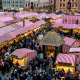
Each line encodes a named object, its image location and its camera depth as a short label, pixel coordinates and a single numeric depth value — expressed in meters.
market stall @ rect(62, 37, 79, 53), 17.44
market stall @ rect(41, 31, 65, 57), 16.30
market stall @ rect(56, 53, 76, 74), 12.84
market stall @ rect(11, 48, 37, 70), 14.12
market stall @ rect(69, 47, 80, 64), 15.22
